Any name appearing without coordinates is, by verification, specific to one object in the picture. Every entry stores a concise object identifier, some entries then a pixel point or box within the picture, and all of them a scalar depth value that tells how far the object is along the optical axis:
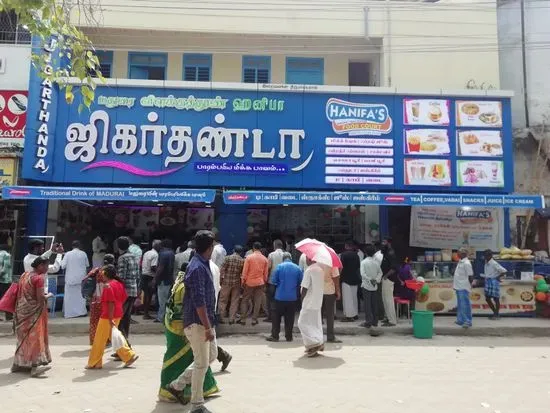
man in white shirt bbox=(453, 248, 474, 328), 10.13
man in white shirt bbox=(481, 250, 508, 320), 10.80
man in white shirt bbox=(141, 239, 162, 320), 10.43
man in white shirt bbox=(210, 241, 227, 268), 10.27
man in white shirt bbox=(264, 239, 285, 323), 10.22
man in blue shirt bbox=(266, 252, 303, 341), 8.63
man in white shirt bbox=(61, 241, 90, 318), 10.45
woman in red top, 6.71
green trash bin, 9.38
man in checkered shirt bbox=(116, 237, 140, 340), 7.98
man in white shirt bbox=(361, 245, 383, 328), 9.62
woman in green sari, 5.18
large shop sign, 12.46
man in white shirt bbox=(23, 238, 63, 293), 8.79
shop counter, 11.37
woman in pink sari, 6.47
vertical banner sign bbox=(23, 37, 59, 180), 11.73
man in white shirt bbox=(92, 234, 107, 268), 12.38
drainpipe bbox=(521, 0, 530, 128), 15.94
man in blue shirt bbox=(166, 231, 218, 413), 4.68
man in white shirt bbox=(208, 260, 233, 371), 6.50
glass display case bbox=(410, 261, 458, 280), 11.62
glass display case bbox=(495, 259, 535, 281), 11.59
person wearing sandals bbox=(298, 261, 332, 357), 7.57
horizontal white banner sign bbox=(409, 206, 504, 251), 13.05
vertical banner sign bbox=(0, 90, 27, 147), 12.89
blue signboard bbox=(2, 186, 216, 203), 10.50
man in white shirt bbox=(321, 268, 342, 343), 8.60
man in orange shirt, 9.91
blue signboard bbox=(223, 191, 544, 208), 10.87
